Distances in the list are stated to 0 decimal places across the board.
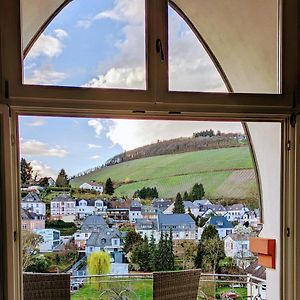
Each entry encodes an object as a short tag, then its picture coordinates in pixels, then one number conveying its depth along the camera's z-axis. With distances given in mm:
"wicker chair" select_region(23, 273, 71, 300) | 2578
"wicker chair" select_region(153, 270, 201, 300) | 2908
